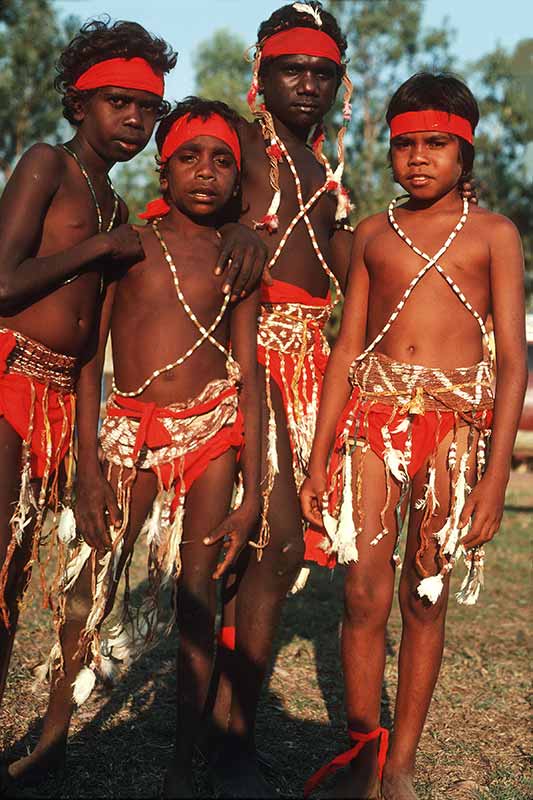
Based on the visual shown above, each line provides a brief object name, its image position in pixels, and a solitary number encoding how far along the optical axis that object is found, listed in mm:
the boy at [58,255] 3074
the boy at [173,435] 3260
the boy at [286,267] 3529
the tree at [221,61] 35219
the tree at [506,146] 22672
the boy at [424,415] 3266
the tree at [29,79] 20516
